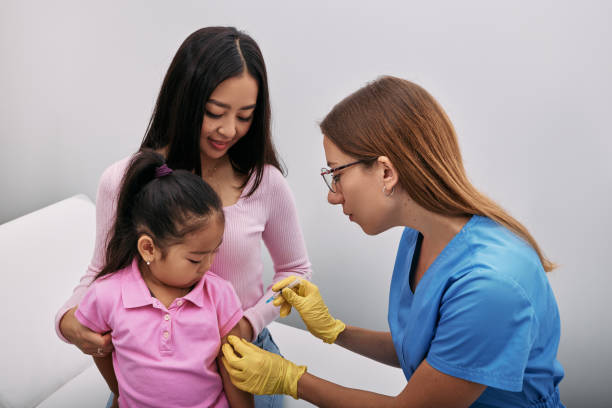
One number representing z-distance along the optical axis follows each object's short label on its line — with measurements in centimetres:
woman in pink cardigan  115
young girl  108
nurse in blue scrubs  99
